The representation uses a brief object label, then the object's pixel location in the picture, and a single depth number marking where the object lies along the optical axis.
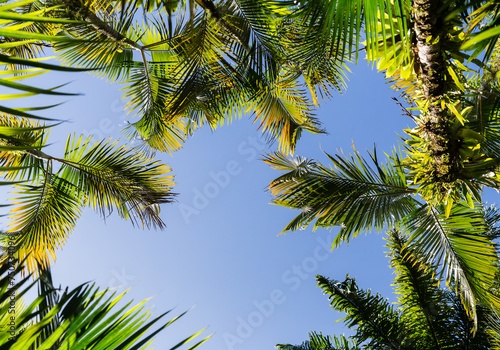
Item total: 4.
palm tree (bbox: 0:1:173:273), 4.59
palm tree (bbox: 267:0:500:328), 1.75
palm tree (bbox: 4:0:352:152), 4.32
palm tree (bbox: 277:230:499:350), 6.04
